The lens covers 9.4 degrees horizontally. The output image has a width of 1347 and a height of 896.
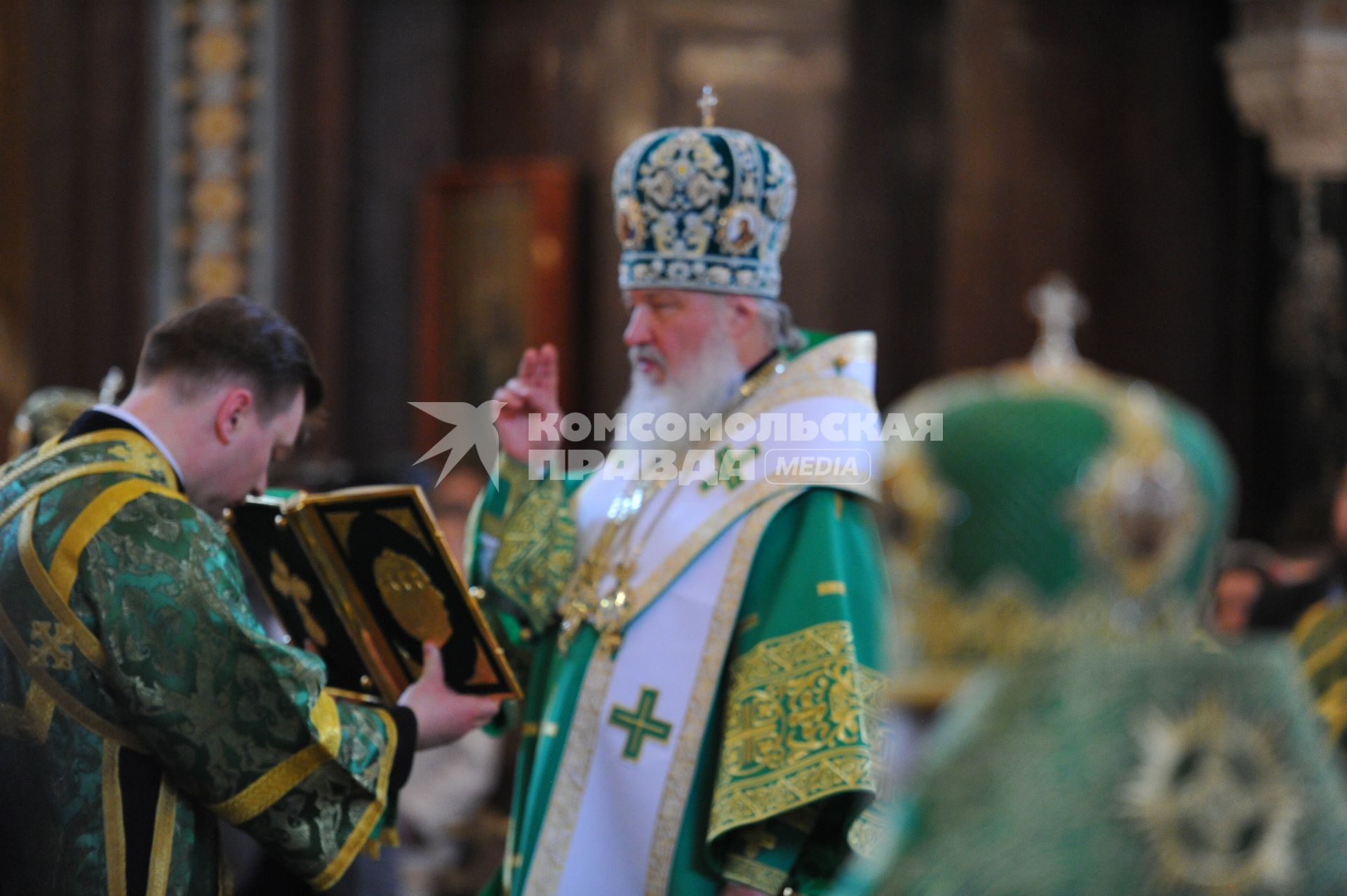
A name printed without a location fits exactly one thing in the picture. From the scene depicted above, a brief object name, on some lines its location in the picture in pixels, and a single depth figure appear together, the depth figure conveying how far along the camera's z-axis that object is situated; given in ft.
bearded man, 31.57
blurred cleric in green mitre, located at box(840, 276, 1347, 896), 21.79
